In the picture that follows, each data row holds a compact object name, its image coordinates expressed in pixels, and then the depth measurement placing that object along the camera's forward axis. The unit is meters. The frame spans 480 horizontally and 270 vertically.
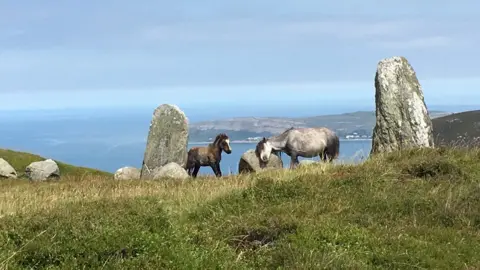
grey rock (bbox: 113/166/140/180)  27.04
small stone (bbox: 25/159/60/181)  32.50
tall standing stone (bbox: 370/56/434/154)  22.78
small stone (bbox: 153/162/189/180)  23.21
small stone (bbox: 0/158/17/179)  34.32
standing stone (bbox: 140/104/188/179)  26.70
